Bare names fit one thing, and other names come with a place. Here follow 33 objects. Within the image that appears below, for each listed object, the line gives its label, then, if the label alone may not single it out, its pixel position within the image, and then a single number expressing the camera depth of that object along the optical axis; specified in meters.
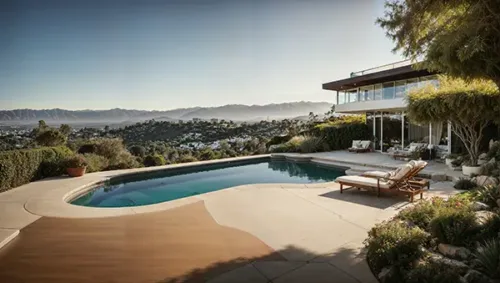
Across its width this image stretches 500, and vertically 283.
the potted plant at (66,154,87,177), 10.83
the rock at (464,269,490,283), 2.98
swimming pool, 9.29
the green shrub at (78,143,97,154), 13.64
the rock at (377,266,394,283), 3.37
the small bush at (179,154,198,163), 15.88
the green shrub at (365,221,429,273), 3.53
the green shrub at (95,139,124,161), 13.81
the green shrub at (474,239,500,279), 3.06
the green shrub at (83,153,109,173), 12.13
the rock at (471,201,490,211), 4.90
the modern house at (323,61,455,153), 15.56
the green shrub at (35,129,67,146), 15.05
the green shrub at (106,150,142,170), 13.20
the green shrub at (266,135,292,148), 20.48
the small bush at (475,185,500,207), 5.27
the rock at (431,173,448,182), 10.09
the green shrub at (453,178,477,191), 8.20
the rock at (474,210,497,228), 4.04
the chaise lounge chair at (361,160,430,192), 7.53
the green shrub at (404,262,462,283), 2.97
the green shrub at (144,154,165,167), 14.47
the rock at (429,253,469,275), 3.23
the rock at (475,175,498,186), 7.53
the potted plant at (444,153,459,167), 11.96
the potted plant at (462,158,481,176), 9.91
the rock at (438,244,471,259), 3.57
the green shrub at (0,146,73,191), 8.74
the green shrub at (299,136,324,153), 18.02
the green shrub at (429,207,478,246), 3.85
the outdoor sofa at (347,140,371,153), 17.89
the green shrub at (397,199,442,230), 4.67
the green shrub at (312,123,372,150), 19.52
